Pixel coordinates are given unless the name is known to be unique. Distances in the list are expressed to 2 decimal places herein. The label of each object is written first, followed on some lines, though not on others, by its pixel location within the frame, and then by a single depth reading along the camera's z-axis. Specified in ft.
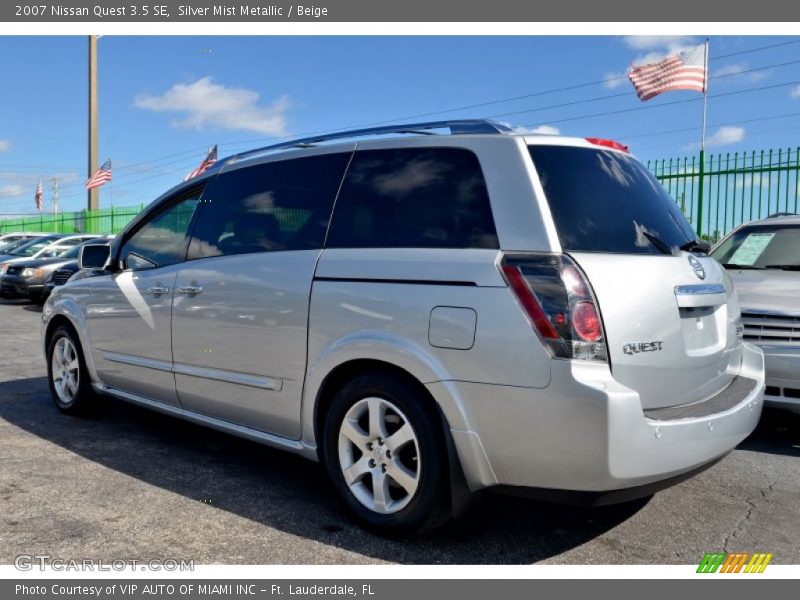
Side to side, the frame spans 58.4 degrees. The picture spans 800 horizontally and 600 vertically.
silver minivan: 9.09
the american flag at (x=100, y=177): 81.10
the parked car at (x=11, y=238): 80.06
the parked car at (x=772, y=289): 15.37
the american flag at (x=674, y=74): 40.74
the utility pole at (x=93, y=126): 80.79
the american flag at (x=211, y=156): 60.11
